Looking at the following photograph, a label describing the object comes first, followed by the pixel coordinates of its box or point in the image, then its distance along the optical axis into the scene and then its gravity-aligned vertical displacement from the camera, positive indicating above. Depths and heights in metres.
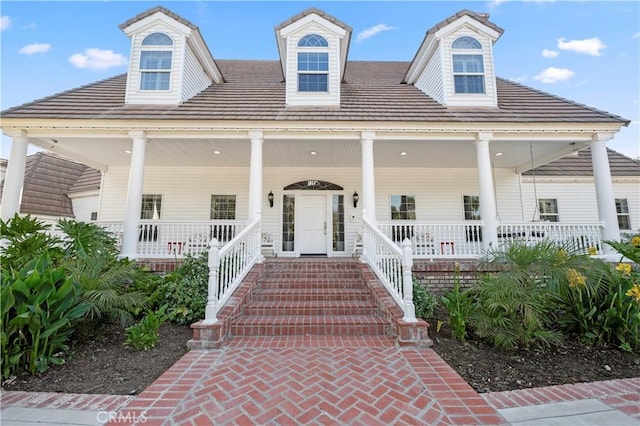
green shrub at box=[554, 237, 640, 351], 3.61 -0.94
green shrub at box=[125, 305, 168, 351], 3.50 -1.24
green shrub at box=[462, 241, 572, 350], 3.58 -0.82
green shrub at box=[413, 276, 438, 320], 4.48 -1.09
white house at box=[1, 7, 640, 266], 6.67 +2.59
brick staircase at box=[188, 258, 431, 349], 3.55 -1.10
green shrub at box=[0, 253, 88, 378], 2.79 -0.86
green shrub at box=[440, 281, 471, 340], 3.77 -1.06
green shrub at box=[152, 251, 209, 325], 4.30 -0.88
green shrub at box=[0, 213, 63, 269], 4.23 -0.06
